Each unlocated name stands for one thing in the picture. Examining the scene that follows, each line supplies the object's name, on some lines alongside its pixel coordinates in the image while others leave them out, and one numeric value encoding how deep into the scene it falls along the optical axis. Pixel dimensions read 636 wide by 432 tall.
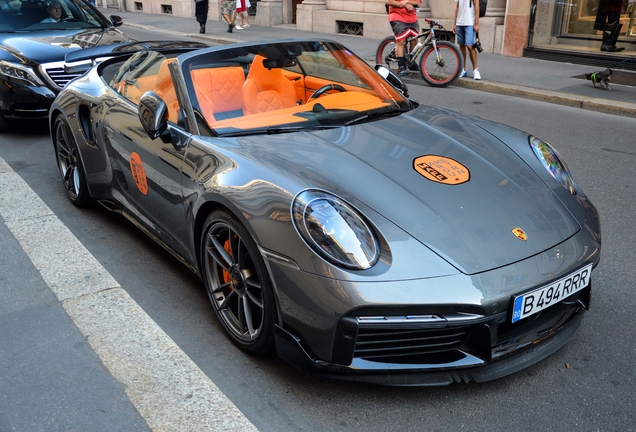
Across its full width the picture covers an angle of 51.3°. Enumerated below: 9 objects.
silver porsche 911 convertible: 2.54
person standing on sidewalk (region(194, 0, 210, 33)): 17.95
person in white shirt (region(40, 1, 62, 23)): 8.09
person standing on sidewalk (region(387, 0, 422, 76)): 10.97
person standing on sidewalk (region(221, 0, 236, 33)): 18.45
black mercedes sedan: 6.95
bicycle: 10.42
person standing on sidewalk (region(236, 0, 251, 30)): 18.47
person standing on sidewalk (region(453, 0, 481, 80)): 10.49
